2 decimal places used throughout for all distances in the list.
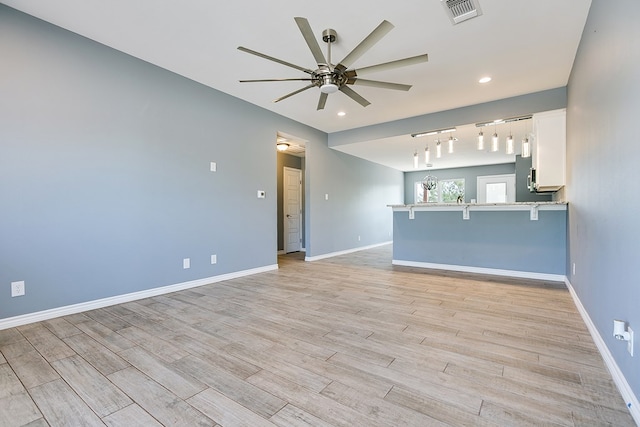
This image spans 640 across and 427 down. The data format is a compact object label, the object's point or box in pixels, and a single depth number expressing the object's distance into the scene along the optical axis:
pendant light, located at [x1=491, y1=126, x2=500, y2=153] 4.11
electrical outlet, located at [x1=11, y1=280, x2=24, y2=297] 2.48
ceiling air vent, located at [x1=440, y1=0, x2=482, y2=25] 2.35
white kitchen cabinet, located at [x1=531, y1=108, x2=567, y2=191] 3.79
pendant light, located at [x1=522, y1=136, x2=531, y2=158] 4.22
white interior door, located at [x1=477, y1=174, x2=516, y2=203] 8.80
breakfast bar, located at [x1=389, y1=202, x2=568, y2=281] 4.08
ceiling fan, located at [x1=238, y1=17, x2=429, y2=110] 2.05
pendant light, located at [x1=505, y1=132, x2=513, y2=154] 4.00
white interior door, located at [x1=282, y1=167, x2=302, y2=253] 7.14
